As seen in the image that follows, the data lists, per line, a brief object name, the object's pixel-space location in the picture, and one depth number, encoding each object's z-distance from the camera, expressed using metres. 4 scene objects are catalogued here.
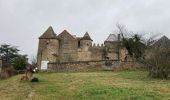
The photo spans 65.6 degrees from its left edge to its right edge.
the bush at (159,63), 12.44
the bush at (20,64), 20.86
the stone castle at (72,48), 24.55
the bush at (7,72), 17.14
